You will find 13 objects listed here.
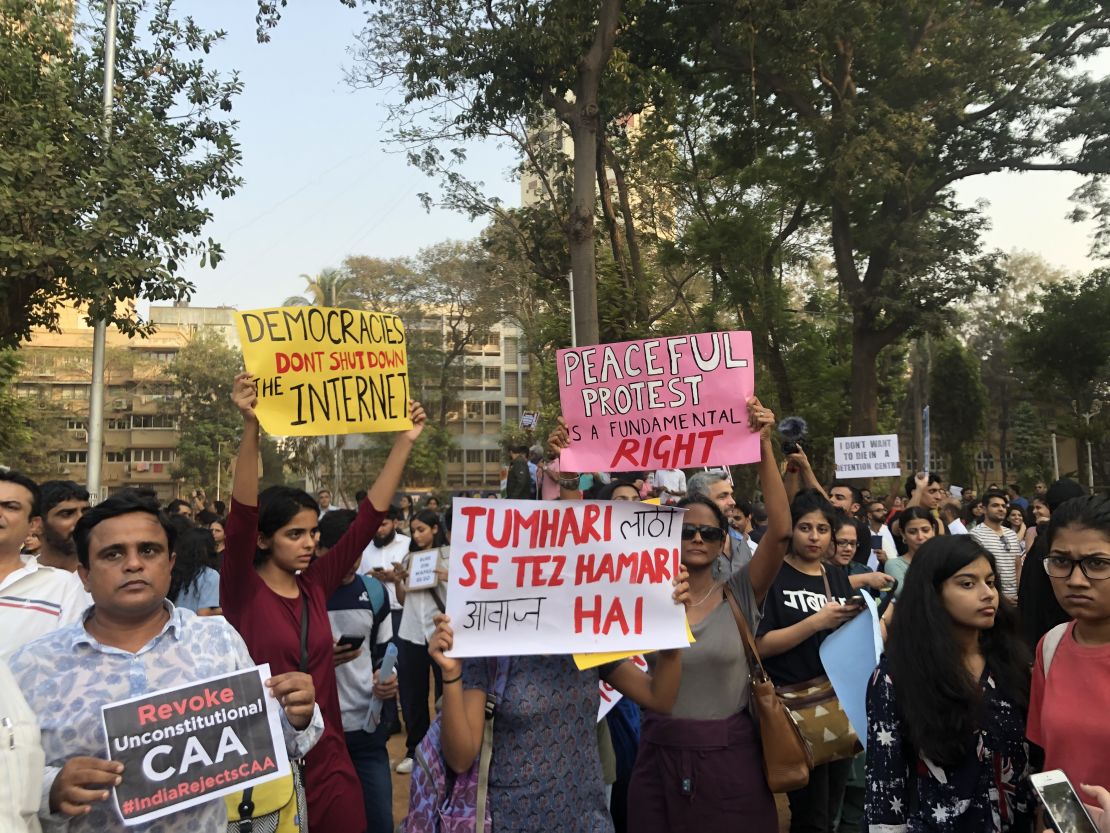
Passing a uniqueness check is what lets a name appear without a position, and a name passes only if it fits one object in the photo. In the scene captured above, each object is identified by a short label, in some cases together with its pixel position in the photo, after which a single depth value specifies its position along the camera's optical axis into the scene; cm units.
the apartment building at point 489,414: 7800
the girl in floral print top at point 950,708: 283
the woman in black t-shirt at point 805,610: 473
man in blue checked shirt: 251
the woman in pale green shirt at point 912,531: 657
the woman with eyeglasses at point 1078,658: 250
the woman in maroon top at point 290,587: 357
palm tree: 4609
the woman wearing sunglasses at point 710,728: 354
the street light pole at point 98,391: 1357
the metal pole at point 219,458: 5193
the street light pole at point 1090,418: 3057
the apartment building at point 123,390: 5538
